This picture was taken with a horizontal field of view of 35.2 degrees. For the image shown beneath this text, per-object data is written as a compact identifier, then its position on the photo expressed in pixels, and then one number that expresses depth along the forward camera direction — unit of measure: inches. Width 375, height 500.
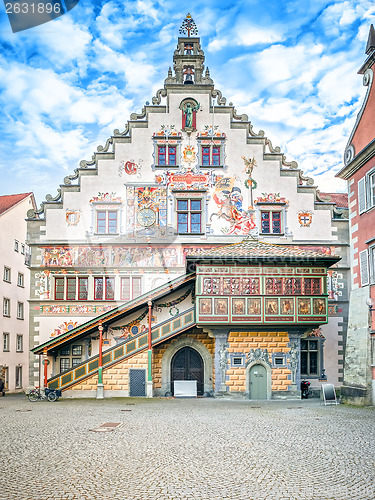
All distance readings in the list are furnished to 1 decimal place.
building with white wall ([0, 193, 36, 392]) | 1520.3
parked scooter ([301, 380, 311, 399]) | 1111.6
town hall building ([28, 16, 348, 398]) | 1051.3
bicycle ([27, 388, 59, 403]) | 995.3
